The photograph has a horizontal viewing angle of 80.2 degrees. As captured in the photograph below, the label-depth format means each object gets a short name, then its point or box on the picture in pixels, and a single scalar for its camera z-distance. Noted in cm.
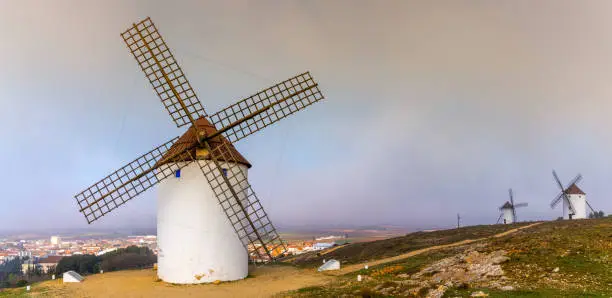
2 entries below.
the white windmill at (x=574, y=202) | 4891
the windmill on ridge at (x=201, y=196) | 1894
